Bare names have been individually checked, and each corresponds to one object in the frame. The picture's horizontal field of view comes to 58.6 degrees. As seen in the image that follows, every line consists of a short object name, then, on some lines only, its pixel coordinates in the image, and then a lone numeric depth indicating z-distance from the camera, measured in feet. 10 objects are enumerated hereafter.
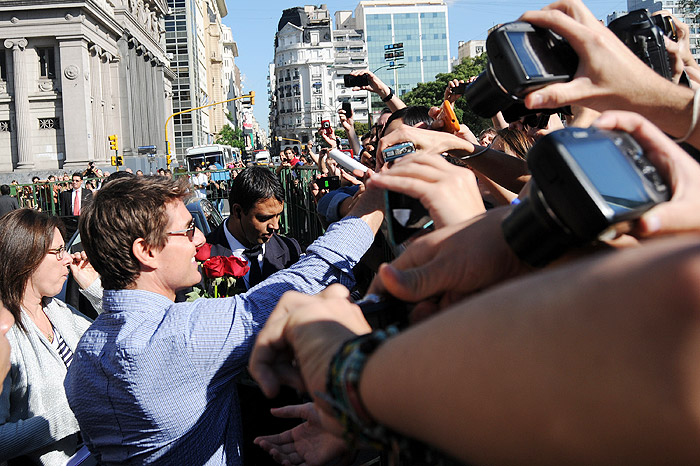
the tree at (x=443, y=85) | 202.04
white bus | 147.32
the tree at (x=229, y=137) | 376.41
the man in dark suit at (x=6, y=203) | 44.09
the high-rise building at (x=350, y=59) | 465.06
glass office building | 523.29
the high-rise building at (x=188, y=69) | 289.12
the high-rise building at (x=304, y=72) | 450.30
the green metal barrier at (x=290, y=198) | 28.60
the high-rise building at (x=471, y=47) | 555.28
